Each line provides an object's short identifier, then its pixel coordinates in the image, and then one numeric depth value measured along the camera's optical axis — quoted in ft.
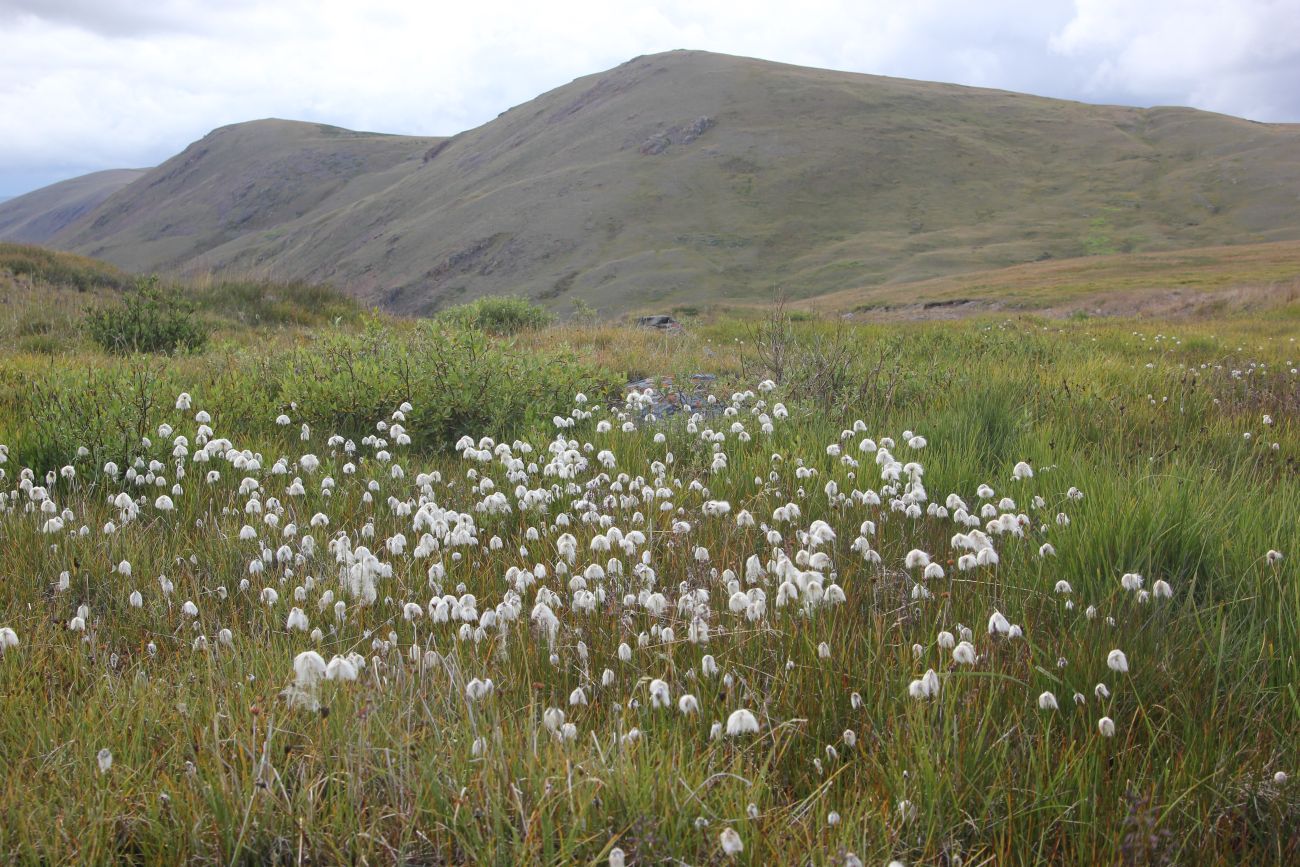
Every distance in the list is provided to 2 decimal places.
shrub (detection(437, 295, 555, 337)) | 58.39
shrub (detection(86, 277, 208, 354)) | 37.55
